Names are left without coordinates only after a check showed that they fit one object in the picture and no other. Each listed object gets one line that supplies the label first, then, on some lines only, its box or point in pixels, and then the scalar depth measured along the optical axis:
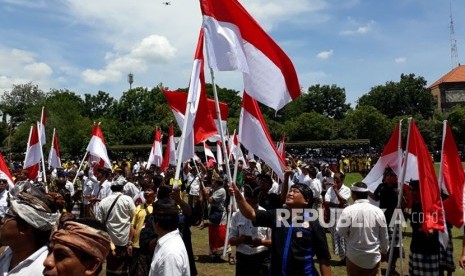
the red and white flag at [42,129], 12.48
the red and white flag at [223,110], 11.19
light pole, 102.84
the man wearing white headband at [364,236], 6.49
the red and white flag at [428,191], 6.41
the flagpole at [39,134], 11.82
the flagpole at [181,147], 4.62
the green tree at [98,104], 93.38
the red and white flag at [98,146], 13.12
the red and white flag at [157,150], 15.66
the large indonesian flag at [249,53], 5.84
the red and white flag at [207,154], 18.16
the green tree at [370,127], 56.22
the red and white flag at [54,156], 14.12
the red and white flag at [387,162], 8.76
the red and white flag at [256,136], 6.27
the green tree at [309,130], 59.81
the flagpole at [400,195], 6.76
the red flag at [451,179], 6.81
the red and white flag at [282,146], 15.35
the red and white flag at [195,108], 5.82
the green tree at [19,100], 86.06
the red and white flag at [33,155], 12.20
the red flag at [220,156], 18.34
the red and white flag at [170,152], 12.99
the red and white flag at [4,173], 9.49
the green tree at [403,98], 82.12
